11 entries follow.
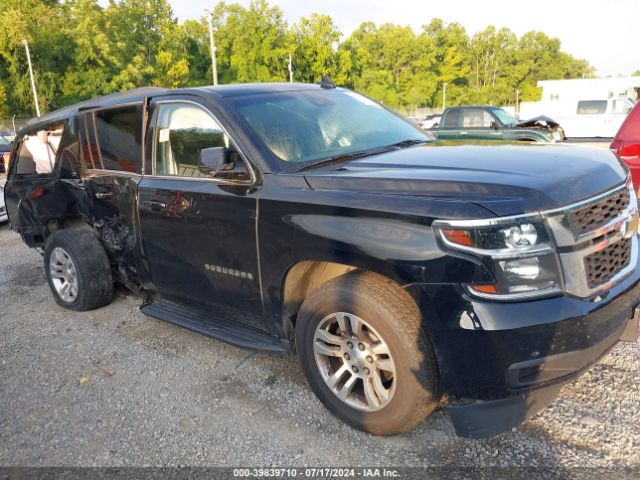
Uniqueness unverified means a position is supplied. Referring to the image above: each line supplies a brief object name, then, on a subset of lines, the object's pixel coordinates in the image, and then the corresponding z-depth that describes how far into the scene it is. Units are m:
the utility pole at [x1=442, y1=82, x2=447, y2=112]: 79.66
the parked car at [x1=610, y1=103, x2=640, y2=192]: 6.22
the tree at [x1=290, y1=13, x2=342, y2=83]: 56.59
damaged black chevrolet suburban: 2.44
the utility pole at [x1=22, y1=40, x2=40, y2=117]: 41.97
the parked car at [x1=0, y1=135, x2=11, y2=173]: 15.39
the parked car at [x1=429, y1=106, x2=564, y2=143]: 13.02
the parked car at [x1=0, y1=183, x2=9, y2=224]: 9.80
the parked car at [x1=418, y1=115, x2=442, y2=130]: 34.29
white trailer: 20.81
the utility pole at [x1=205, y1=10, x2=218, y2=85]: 27.85
